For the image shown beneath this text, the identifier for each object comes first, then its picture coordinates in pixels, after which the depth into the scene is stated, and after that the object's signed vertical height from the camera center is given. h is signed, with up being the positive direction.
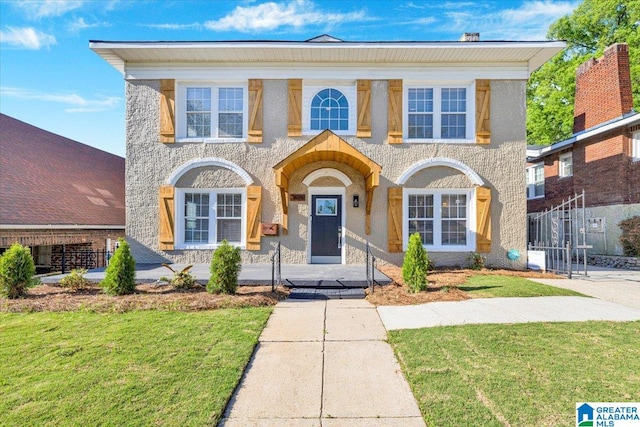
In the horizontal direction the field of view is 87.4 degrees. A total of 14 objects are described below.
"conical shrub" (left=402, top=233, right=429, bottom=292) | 7.25 -0.85
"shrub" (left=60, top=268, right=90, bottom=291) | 7.41 -1.27
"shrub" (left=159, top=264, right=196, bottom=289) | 7.41 -1.25
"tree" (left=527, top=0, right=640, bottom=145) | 18.84 +10.55
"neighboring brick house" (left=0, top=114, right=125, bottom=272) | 11.21 +1.05
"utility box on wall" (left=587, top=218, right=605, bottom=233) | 13.24 +0.13
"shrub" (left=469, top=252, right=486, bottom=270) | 10.16 -1.03
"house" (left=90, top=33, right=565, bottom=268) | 10.41 +2.02
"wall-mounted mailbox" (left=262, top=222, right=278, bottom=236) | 10.31 -0.11
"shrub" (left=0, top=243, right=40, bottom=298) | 6.66 -0.99
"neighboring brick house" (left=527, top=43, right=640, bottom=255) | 12.40 +3.17
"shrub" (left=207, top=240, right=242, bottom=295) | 6.77 -0.95
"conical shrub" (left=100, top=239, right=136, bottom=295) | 6.84 -1.05
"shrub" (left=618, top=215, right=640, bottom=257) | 11.65 -0.26
